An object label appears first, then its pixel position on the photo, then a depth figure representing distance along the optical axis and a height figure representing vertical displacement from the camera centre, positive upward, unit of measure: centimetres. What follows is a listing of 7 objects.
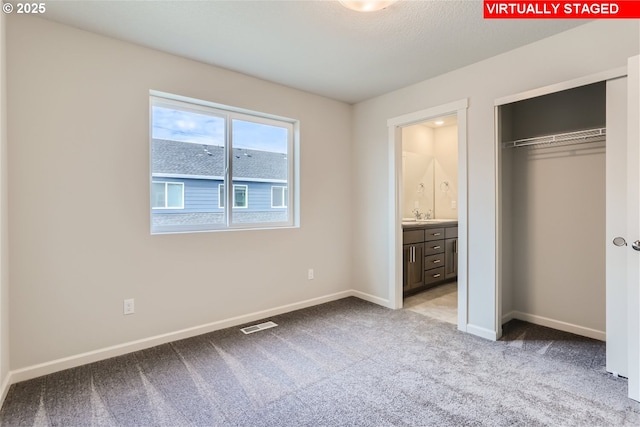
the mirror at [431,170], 519 +69
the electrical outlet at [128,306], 253 -74
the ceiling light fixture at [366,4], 194 +128
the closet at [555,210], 280 +0
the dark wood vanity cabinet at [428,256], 404 -61
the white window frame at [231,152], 283 +65
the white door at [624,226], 191 -11
